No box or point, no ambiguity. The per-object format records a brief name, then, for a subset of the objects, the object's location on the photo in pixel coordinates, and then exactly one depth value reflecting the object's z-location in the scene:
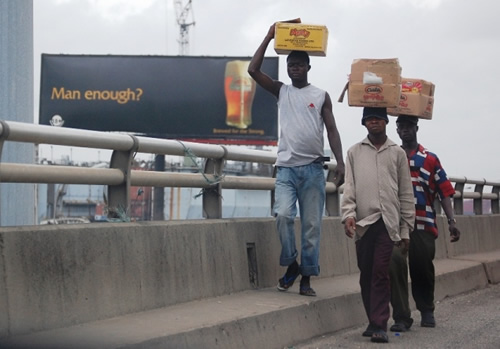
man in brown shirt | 7.74
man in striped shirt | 8.72
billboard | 39.50
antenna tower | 96.69
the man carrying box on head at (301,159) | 8.26
